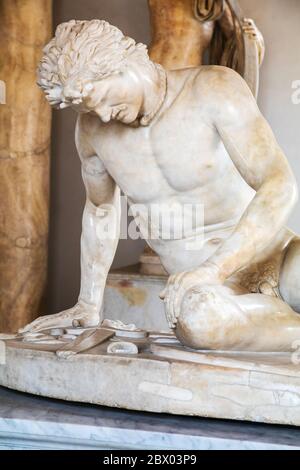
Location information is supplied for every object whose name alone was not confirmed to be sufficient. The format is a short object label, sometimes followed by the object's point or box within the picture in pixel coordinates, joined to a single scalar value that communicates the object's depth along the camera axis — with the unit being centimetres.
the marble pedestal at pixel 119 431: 242
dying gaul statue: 261
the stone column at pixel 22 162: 552
